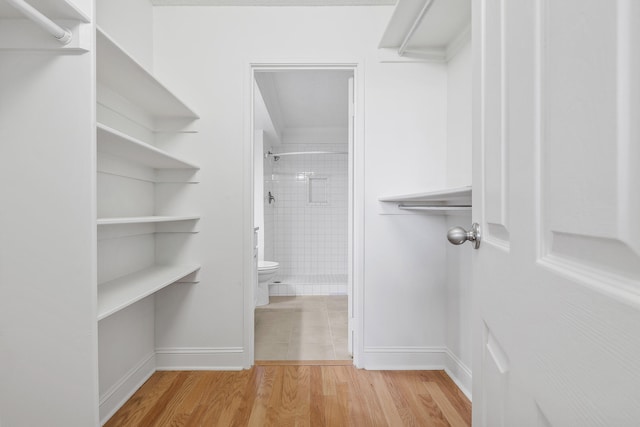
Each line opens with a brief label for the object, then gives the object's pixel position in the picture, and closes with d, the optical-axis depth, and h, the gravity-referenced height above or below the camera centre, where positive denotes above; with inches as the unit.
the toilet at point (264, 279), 133.6 -28.9
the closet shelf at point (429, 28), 64.2 +41.2
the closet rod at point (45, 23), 34.3 +22.3
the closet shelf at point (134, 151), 50.6 +11.5
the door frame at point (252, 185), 82.4 +6.7
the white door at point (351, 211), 86.4 +0.0
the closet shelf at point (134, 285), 50.5 -14.3
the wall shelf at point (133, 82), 50.3 +24.7
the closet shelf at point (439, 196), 45.1 +2.7
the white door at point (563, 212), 11.1 +0.0
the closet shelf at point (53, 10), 39.7 +25.6
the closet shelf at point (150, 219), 48.4 -1.6
